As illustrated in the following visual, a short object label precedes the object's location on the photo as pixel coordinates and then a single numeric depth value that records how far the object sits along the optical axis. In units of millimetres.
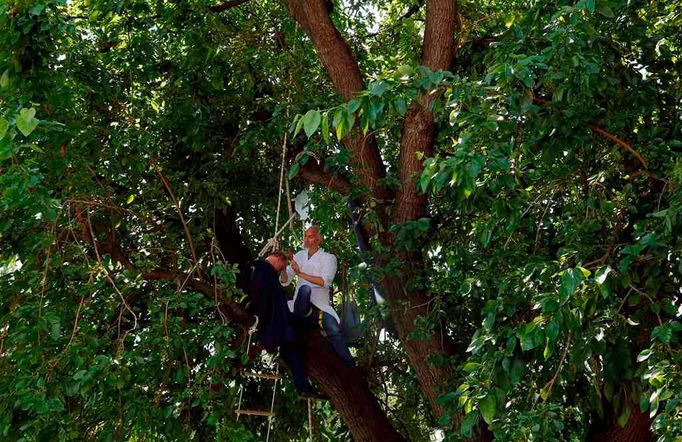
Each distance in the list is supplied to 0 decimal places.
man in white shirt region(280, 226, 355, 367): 11820
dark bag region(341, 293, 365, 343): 12409
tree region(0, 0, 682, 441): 8845
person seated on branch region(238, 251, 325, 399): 11378
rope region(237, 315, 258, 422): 11160
